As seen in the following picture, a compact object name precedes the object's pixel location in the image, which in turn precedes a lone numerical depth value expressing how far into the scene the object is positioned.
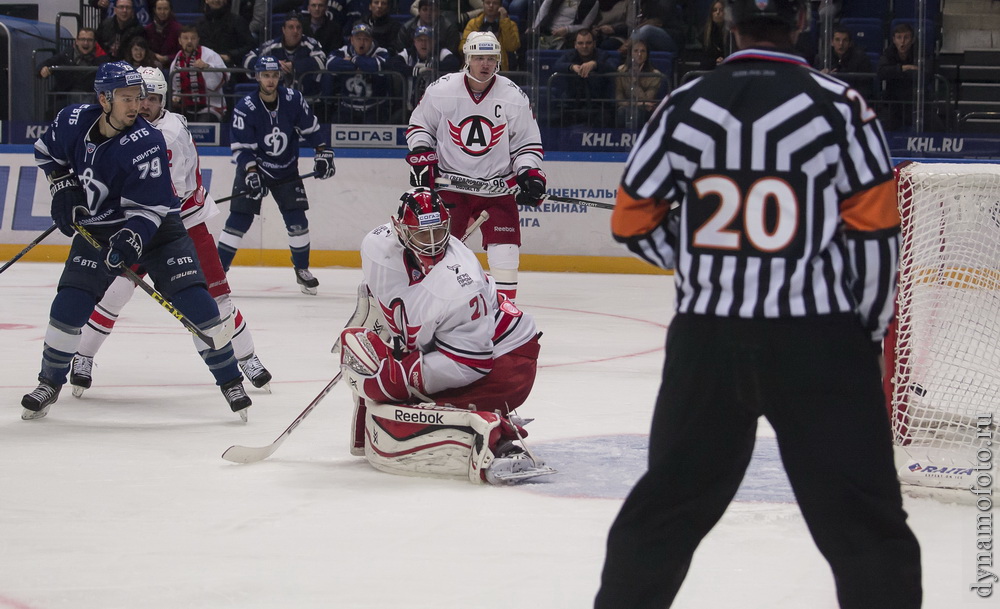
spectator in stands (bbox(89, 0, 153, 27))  20.30
